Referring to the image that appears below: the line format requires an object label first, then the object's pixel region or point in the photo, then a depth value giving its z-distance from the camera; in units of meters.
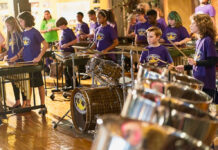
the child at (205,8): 5.61
